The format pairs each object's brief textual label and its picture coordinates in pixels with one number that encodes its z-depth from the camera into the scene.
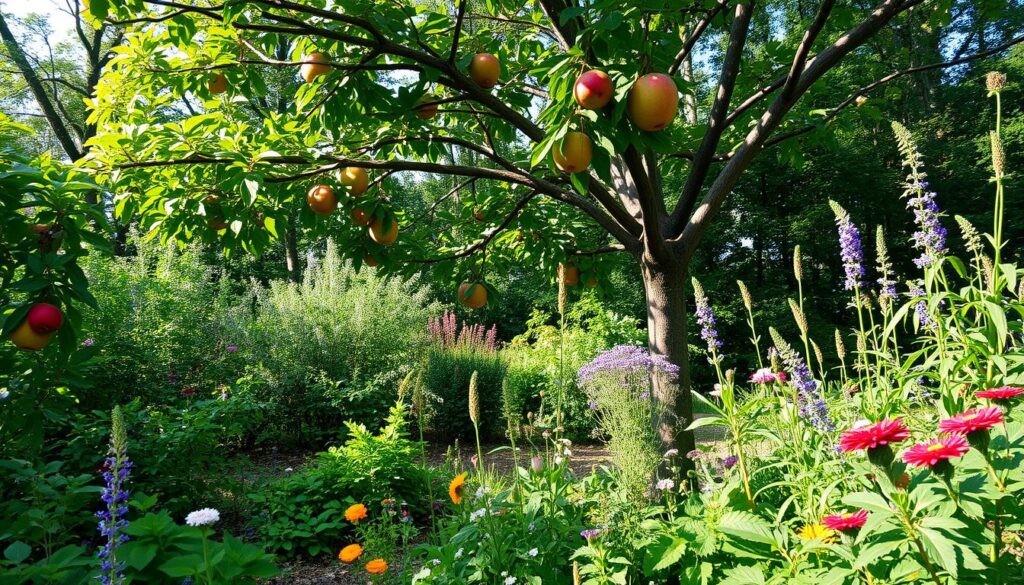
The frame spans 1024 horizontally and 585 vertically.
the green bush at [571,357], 6.89
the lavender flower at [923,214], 1.56
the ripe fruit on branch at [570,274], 3.22
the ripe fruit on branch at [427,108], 2.25
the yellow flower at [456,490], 2.14
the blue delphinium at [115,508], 1.18
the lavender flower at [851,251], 1.77
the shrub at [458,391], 6.86
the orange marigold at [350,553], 2.06
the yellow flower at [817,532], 1.39
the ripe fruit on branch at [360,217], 2.49
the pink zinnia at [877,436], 0.98
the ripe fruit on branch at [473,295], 3.00
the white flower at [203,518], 1.10
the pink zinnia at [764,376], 1.97
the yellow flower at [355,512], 2.24
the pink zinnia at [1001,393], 1.06
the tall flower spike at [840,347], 1.95
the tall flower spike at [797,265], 1.91
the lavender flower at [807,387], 1.81
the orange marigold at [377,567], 1.91
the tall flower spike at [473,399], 1.95
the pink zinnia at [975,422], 0.96
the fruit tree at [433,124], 1.53
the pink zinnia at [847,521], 1.18
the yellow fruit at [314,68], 2.09
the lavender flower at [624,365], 2.54
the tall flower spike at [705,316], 1.99
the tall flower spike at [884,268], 1.70
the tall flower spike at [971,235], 1.53
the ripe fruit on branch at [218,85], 2.29
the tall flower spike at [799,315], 1.81
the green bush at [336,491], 3.18
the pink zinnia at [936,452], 0.94
